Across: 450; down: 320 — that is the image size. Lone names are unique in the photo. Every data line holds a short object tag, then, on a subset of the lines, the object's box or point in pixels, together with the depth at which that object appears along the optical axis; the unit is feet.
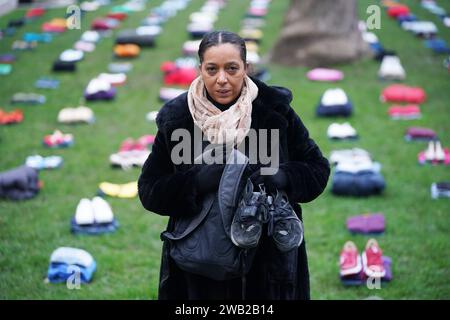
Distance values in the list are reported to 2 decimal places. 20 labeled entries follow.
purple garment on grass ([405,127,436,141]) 51.98
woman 18.39
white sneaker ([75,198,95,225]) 37.76
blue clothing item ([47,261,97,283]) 32.17
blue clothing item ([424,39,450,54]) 77.46
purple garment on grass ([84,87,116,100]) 63.31
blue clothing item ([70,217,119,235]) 37.68
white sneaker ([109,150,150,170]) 48.08
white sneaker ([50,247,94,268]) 32.76
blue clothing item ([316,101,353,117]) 56.75
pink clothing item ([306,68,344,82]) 67.56
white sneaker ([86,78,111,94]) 63.36
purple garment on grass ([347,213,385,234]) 37.17
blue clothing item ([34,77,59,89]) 67.77
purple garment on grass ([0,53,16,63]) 76.33
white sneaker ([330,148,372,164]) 44.80
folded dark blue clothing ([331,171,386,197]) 41.81
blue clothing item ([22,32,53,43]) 84.12
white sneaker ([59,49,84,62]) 75.46
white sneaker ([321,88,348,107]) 56.85
